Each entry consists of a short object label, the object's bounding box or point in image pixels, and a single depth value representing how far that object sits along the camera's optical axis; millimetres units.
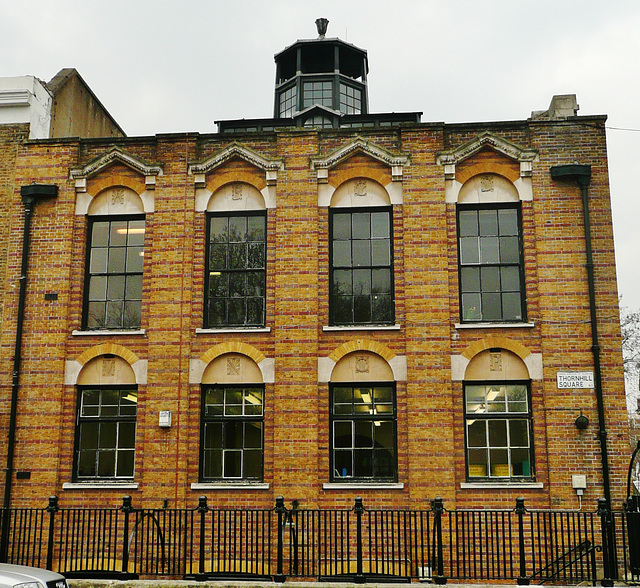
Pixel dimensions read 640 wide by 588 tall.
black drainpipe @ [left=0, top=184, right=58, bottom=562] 14092
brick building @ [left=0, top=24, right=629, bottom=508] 14109
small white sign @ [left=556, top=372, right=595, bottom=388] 13984
